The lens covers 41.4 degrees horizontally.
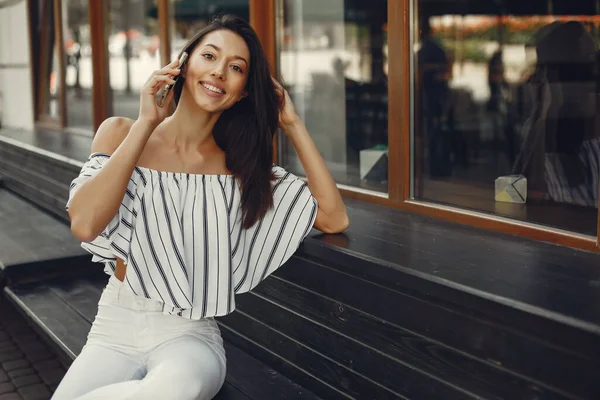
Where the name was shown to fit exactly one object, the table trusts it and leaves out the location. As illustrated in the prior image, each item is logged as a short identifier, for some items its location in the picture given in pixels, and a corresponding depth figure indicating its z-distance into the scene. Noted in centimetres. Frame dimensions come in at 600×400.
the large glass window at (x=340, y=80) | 403
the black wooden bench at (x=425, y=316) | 198
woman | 249
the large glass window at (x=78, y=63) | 732
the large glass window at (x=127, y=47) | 660
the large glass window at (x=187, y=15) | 549
